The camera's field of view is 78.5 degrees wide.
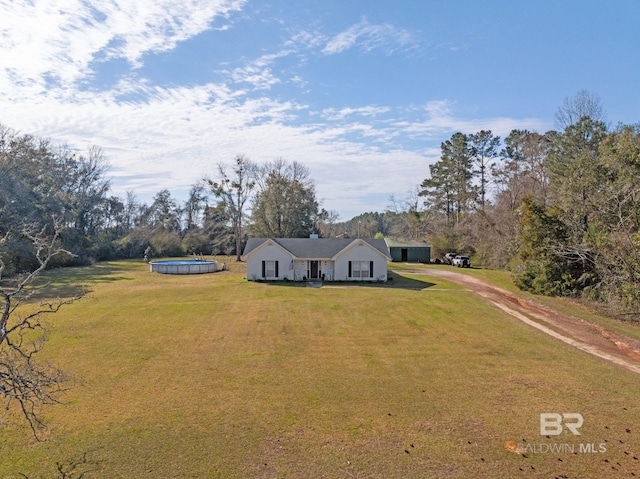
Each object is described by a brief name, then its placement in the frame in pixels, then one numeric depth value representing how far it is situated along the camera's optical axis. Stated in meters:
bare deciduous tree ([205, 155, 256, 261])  49.34
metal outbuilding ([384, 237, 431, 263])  45.81
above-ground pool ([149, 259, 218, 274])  36.53
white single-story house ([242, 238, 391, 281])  30.64
